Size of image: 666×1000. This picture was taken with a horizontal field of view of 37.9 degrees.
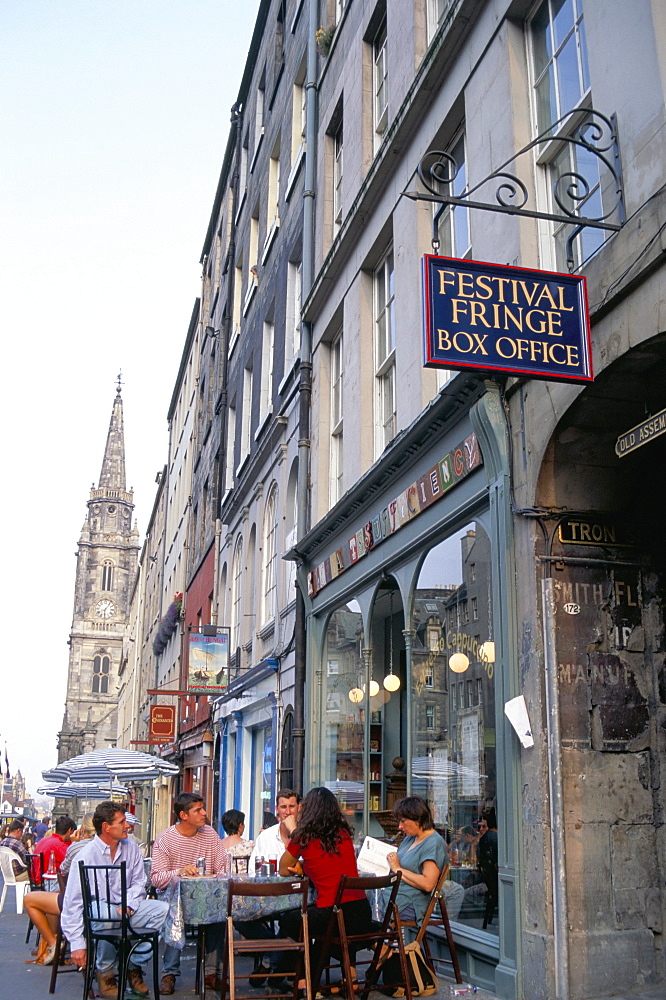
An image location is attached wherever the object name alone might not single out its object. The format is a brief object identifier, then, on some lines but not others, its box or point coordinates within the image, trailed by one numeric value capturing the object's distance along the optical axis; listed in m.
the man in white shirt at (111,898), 7.34
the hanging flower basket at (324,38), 15.67
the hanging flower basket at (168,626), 33.56
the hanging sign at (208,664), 19.56
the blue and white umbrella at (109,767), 17.39
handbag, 7.15
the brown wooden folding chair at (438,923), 7.21
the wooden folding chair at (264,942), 6.45
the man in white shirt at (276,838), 8.91
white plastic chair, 12.79
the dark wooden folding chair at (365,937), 6.64
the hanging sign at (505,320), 6.17
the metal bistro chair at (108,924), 7.08
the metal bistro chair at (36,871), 13.31
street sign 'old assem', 5.72
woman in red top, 6.92
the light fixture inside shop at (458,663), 8.72
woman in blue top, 7.37
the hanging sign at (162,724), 29.70
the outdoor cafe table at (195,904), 7.37
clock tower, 127.44
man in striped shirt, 7.90
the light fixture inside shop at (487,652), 7.92
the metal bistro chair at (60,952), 7.87
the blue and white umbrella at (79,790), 19.83
